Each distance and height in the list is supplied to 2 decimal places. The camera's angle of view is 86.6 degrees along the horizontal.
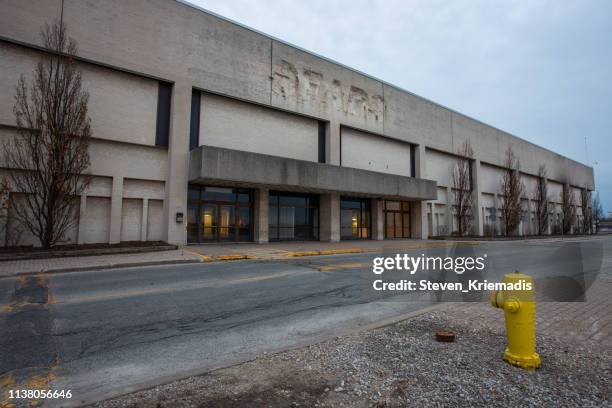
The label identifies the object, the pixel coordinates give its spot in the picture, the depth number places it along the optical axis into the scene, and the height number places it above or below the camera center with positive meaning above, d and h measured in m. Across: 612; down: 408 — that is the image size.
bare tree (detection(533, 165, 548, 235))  45.09 +3.79
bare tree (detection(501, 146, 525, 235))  36.59 +3.38
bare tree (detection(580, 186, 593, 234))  55.25 +2.87
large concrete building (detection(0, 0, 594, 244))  15.74 +5.96
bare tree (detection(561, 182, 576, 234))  49.38 +3.05
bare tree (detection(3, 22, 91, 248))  13.06 +3.31
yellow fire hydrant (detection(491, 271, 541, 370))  3.36 -0.97
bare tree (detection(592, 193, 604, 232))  59.22 +3.23
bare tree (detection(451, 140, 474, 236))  32.53 +4.15
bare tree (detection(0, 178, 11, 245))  13.03 +0.73
